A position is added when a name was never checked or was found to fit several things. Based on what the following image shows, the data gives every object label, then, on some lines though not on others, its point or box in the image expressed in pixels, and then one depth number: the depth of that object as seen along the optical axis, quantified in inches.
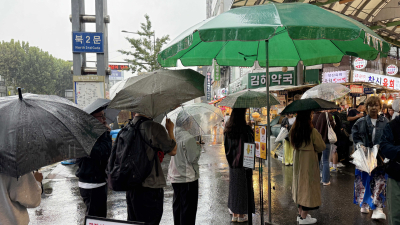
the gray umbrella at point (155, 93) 118.1
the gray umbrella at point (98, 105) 149.2
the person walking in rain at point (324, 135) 289.0
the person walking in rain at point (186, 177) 169.0
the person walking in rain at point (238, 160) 194.4
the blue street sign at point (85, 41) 319.3
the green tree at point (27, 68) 1988.6
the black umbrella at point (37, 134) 78.8
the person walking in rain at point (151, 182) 126.6
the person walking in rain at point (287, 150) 386.7
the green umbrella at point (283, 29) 111.1
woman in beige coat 191.2
